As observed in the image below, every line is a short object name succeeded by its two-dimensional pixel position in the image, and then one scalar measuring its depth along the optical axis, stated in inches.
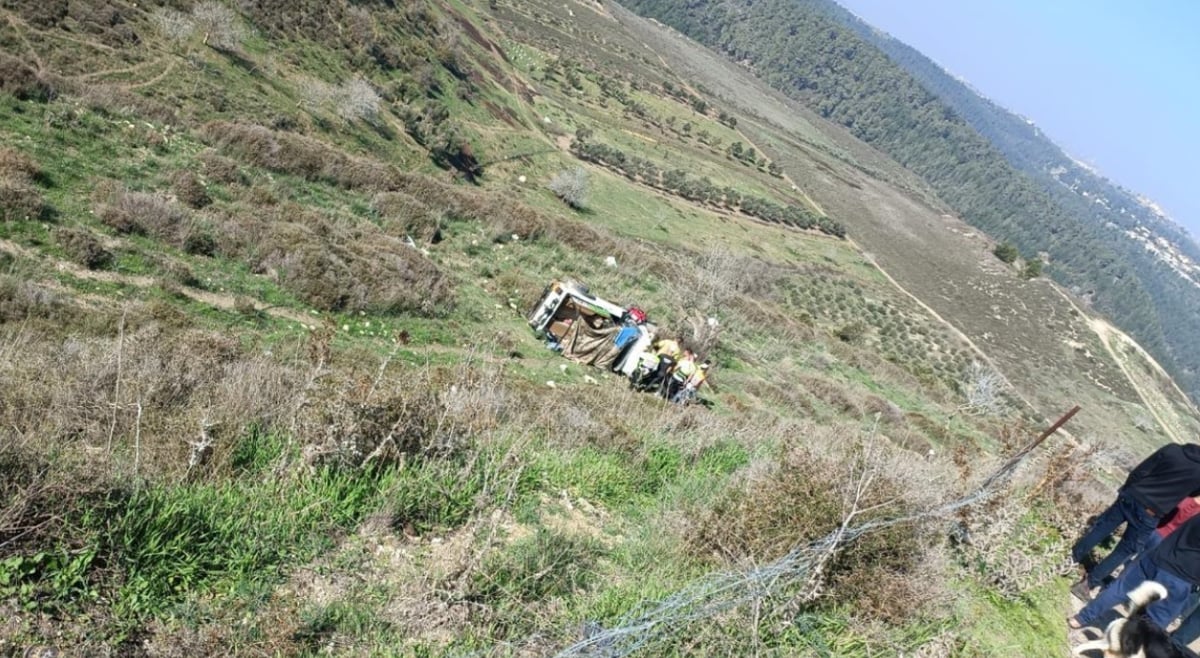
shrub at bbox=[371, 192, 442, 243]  778.2
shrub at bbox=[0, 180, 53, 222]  415.8
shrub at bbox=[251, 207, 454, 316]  524.1
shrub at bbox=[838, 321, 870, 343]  1544.0
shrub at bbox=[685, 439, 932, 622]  190.7
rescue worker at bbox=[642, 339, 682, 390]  625.9
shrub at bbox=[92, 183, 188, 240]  475.5
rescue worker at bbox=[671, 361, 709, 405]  600.7
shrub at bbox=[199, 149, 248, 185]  626.2
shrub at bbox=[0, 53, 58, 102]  550.0
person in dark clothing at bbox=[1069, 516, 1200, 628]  218.4
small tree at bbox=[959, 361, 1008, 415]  1216.6
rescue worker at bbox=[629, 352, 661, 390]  628.4
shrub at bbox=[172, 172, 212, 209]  557.9
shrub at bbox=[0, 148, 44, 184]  436.5
